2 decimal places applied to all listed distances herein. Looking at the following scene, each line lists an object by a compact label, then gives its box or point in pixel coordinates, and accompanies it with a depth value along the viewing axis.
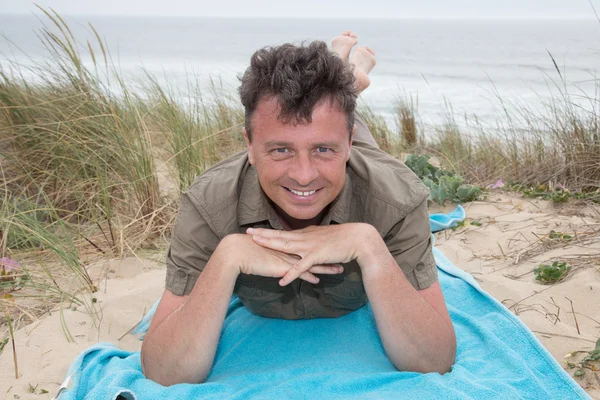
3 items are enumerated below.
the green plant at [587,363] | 2.54
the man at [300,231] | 2.24
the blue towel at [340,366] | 2.29
